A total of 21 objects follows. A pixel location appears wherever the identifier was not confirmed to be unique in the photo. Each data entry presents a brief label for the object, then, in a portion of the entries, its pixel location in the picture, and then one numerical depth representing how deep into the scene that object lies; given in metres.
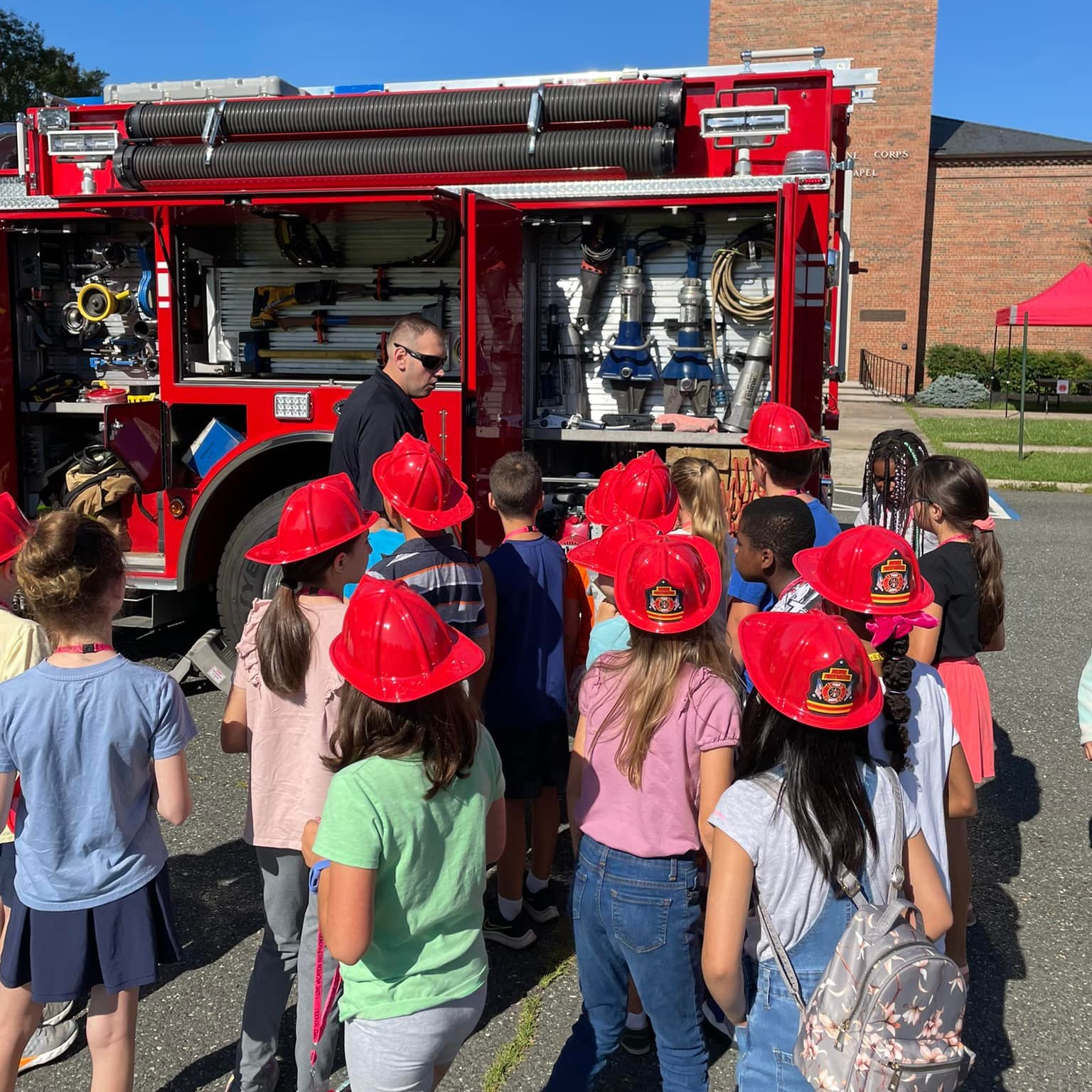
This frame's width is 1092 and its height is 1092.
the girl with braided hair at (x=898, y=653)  2.23
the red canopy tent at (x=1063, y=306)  18.50
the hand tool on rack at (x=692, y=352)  5.71
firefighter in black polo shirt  3.99
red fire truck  5.31
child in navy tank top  3.31
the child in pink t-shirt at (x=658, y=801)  2.26
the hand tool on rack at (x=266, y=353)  6.26
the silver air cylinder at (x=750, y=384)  5.52
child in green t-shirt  1.87
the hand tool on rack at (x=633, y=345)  5.79
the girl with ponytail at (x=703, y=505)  3.62
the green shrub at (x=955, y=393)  25.66
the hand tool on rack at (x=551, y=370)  6.00
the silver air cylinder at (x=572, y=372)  5.96
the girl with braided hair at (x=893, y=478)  4.07
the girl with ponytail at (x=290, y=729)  2.47
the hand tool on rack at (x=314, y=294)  6.17
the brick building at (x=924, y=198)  26.58
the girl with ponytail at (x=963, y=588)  3.15
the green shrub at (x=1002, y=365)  26.45
